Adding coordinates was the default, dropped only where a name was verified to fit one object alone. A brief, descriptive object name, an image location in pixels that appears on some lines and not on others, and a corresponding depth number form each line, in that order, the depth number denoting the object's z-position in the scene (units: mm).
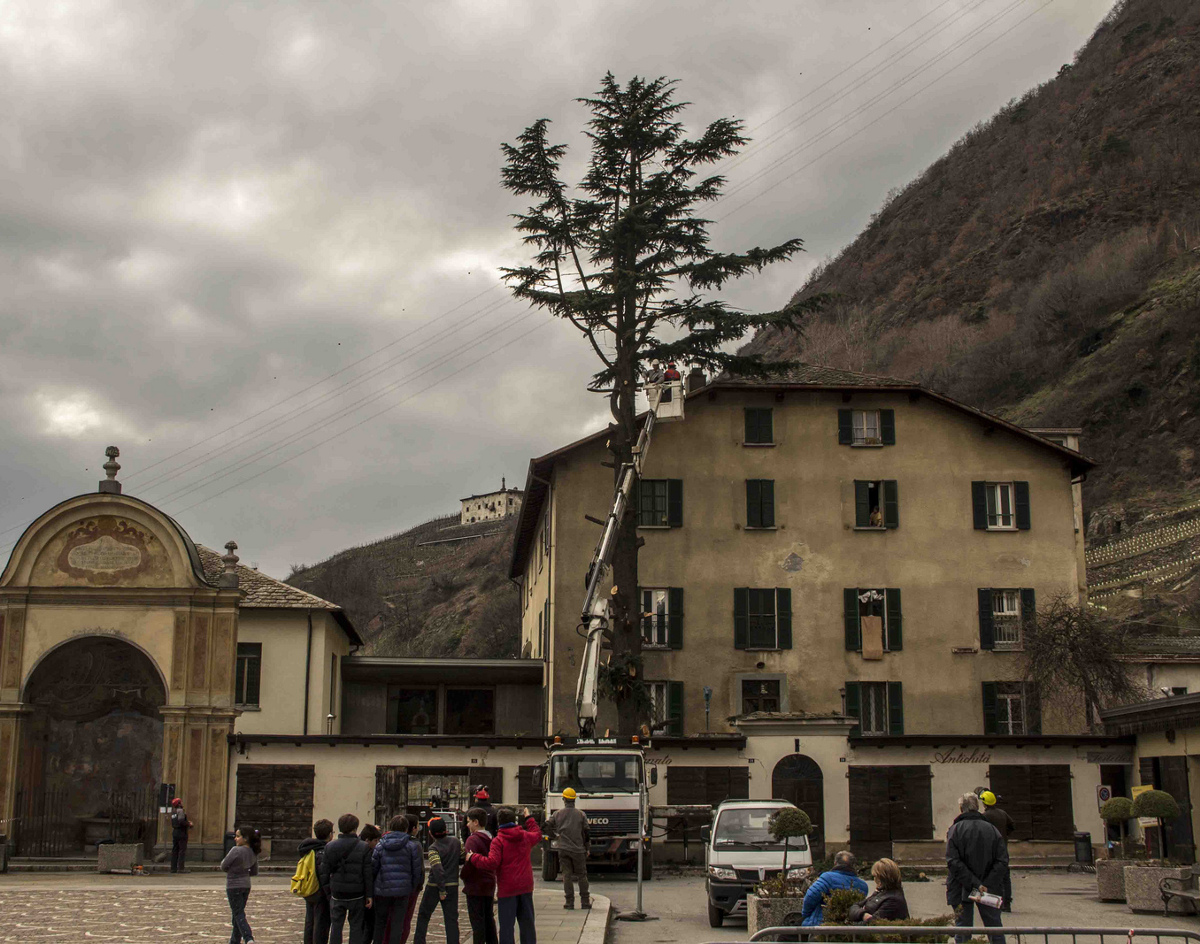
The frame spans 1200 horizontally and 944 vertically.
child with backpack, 12984
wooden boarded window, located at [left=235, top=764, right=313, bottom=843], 29969
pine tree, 36906
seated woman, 11766
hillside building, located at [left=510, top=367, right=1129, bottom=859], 37062
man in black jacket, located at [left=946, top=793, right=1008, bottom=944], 13219
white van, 19047
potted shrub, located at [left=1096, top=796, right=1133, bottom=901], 21453
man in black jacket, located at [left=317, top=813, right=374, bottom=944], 12492
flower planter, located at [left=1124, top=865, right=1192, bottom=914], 19250
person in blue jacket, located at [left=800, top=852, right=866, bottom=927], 12585
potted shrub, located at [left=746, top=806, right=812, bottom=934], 15984
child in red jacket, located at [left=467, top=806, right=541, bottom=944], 13344
